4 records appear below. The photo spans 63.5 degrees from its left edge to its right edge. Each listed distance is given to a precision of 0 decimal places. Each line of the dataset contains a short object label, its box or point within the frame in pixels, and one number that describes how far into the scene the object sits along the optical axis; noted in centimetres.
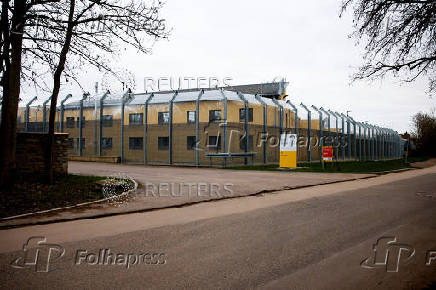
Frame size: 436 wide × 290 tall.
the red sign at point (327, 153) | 2012
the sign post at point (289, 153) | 2036
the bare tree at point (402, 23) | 990
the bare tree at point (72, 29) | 959
